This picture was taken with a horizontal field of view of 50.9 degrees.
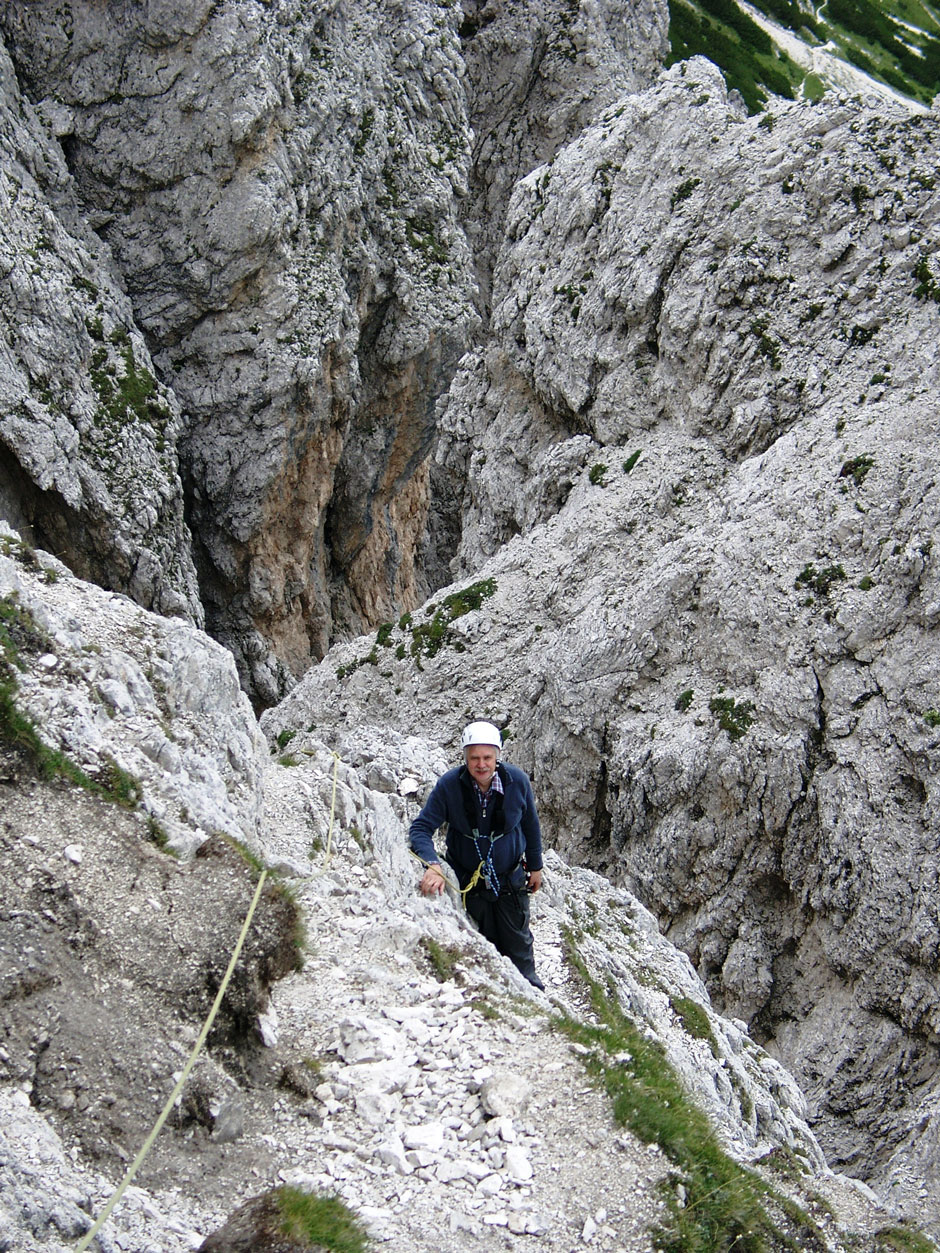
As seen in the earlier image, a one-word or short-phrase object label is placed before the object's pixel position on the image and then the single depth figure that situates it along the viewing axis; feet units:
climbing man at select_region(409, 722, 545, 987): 28.89
